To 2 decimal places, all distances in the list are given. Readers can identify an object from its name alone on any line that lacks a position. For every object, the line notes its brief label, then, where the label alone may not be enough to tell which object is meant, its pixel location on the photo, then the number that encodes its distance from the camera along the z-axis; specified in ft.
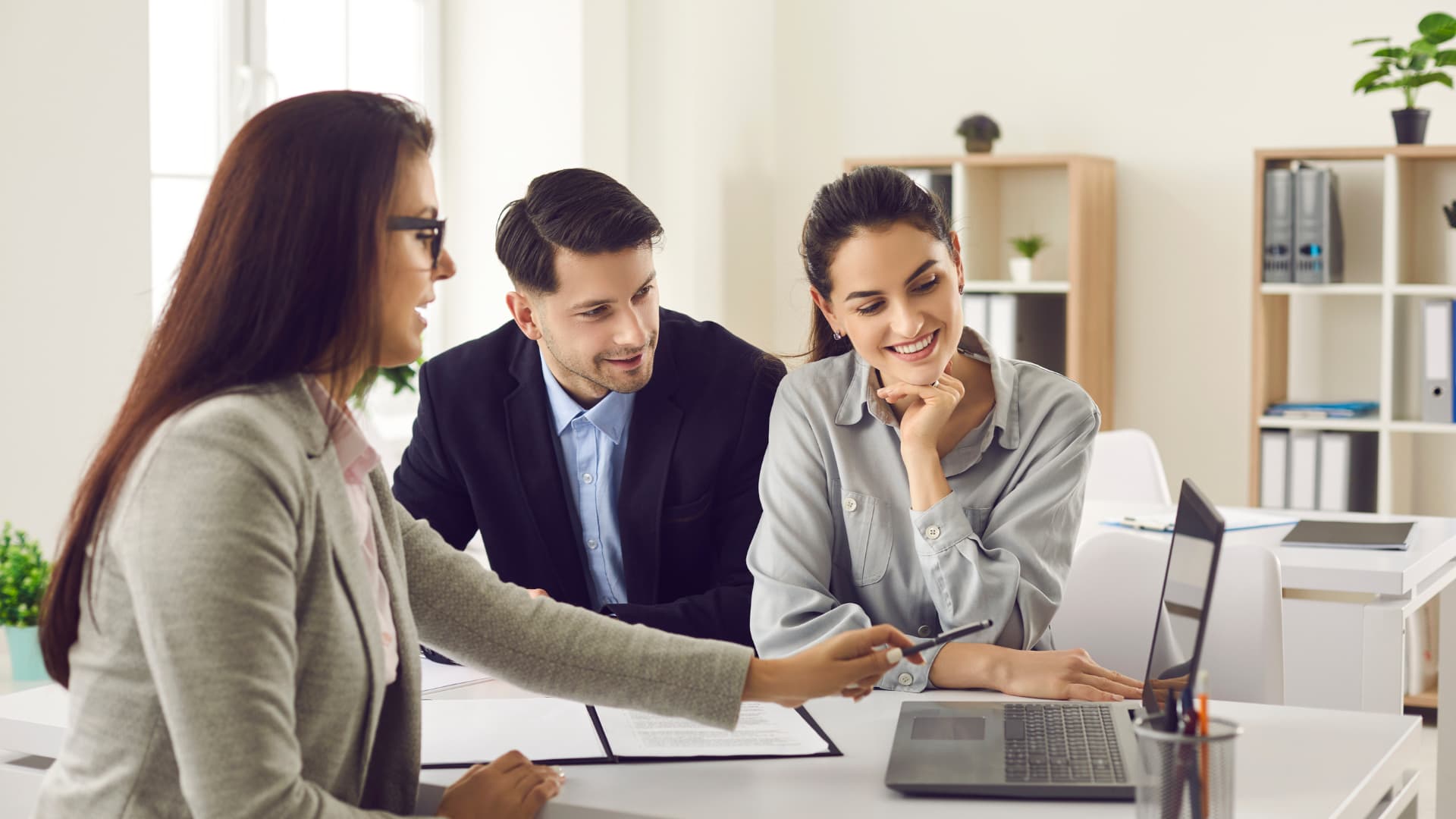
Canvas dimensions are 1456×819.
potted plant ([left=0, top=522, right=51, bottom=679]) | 7.04
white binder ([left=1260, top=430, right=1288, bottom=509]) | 13.89
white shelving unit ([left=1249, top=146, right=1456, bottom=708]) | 13.42
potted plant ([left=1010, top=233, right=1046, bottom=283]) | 15.01
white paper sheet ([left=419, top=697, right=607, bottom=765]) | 4.81
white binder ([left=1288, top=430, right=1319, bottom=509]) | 13.78
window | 11.98
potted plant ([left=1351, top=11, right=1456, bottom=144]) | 12.87
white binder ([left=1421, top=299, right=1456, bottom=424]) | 13.16
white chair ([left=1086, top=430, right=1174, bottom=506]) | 11.69
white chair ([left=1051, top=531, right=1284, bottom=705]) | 6.55
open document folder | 4.75
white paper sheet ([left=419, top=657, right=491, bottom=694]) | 5.84
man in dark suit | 7.05
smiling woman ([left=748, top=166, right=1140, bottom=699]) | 5.92
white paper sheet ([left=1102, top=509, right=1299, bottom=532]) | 9.53
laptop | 4.14
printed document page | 4.78
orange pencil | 3.51
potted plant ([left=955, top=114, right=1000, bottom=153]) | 15.08
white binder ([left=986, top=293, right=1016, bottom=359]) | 14.79
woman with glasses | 3.52
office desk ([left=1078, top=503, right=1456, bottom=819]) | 8.04
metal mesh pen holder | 3.51
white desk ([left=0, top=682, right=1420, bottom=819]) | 4.22
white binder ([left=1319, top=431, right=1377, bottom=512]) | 13.61
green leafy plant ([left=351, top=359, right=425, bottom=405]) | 11.30
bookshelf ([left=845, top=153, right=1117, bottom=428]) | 14.58
